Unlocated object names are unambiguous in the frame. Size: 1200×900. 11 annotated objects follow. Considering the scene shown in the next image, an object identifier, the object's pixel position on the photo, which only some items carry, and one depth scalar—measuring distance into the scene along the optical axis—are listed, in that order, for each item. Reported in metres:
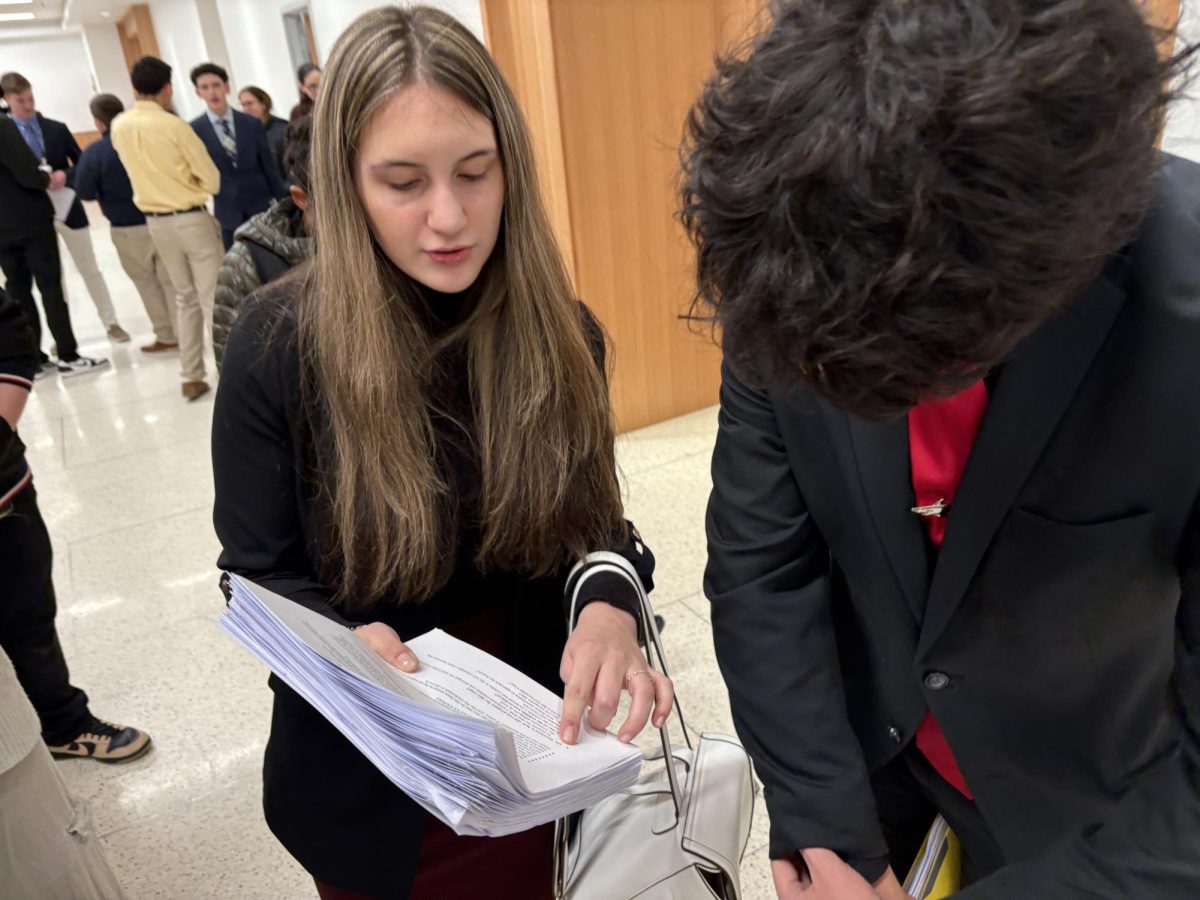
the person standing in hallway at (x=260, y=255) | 2.20
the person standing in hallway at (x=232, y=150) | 5.33
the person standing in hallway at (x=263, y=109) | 6.05
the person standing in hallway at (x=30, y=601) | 1.40
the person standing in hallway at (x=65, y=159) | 5.77
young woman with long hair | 0.97
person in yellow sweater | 4.66
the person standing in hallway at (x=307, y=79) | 4.29
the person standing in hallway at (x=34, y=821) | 1.12
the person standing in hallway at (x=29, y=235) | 4.75
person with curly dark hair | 0.46
